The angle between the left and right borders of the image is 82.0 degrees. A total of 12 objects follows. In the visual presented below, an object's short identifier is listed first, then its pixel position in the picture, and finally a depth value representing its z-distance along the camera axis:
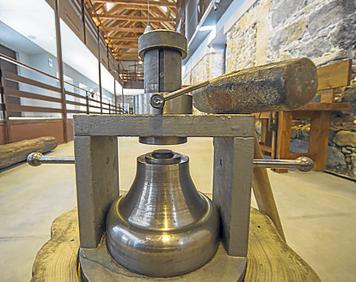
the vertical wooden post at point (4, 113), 2.36
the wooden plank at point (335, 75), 1.72
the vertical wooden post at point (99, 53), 6.79
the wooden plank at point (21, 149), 1.99
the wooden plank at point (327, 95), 1.90
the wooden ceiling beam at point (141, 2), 6.17
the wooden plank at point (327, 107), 1.72
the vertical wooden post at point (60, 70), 3.74
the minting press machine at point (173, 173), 0.39
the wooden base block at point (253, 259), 0.43
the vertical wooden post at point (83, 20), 5.16
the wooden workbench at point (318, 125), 1.88
